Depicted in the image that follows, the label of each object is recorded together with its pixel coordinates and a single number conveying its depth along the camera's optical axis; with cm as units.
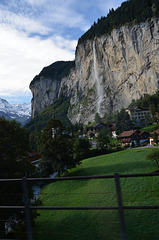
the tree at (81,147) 4654
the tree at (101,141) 5438
